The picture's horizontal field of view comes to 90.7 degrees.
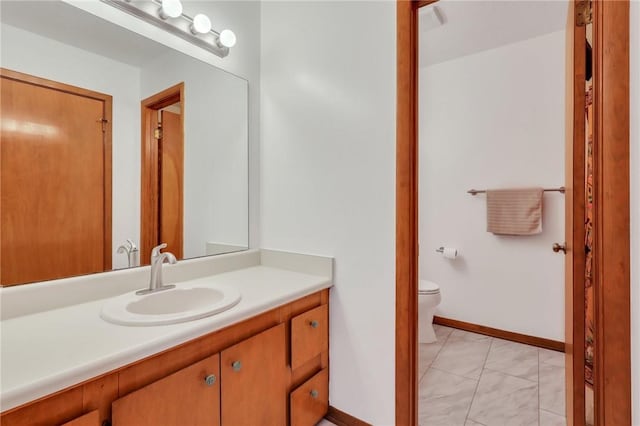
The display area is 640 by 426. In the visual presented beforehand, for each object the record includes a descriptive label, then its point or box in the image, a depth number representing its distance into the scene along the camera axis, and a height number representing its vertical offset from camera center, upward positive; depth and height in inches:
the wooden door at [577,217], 45.8 -1.0
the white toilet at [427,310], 94.7 -29.8
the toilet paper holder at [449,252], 106.6 -14.3
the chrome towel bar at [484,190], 90.7 +6.2
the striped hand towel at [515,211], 93.1 -0.2
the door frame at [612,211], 36.3 -0.1
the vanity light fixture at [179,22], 52.6 +34.3
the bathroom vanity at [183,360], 28.5 -17.0
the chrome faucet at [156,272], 50.7 -9.7
